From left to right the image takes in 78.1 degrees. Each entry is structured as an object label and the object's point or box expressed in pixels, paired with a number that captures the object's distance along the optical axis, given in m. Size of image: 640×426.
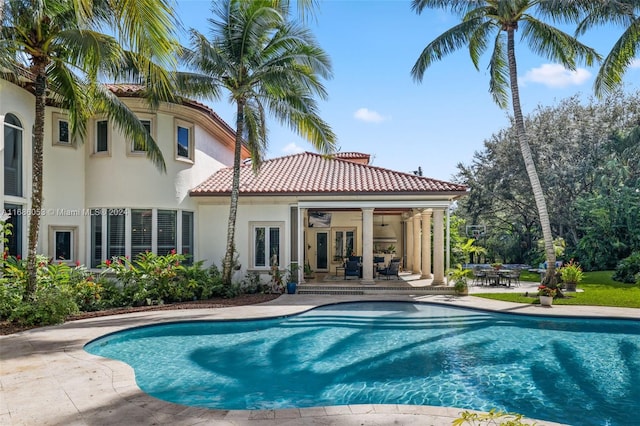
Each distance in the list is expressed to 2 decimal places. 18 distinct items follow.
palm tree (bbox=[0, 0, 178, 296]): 11.20
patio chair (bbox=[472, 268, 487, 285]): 22.27
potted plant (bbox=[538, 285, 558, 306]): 16.22
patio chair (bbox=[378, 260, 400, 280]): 22.30
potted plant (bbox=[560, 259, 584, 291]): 19.97
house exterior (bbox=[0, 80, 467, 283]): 16.33
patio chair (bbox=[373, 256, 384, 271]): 26.21
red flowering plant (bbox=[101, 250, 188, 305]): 15.79
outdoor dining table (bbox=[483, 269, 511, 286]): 21.98
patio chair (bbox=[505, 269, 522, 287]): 21.83
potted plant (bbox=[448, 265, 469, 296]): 18.73
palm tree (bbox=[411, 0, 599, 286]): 17.19
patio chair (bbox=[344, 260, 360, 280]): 22.28
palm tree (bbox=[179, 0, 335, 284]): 15.95
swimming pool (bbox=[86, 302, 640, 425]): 7.65
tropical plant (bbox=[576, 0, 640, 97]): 15.39
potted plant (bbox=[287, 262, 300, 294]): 19.55
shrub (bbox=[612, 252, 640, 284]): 23.08
